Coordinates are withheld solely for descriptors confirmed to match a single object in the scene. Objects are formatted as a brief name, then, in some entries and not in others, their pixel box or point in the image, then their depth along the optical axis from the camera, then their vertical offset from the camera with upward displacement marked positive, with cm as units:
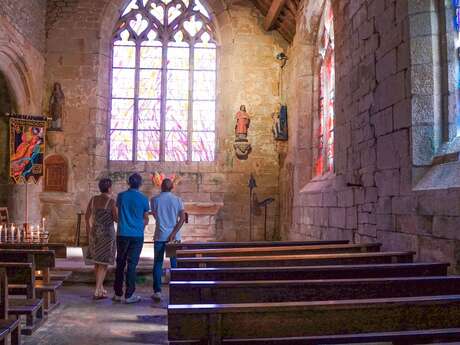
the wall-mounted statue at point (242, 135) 981 +122
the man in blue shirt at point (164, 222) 494 -30
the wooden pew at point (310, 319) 173 -48
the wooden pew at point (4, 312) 234 -65
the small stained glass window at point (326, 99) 727 +155
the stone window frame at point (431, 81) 390 +95
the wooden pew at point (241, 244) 442 -50
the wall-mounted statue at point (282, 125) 962 +141
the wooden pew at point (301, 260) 315 -46
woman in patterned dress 491 -38
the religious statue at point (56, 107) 959 +171
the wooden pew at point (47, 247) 441 -52
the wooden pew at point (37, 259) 381 -54
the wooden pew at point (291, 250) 383 -47
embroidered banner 802 +74
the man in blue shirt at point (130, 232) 484 -40
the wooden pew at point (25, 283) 315 -67
